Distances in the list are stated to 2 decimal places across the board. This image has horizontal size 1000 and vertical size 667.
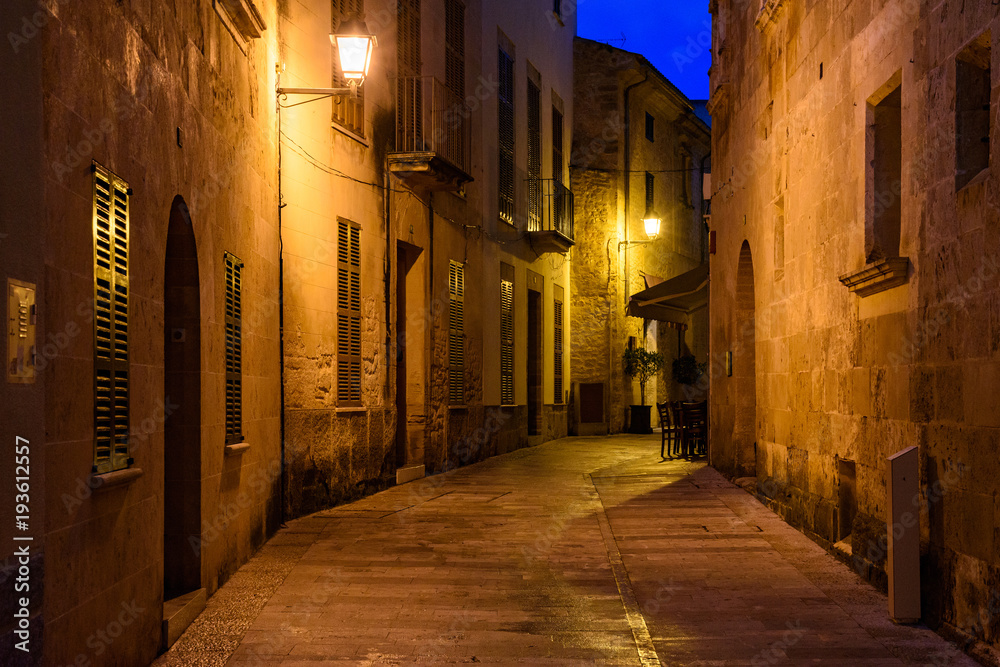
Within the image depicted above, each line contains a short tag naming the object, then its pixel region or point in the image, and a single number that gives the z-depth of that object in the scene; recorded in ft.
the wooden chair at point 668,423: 59.93
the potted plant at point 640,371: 85.56
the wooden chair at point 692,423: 58.44
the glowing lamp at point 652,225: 83.25
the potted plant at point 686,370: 97.50
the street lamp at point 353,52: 31.91
